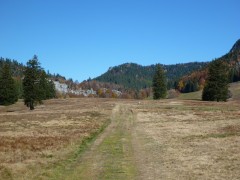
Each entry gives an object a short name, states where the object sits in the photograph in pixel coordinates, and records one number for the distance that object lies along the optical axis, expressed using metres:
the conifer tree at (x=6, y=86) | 106.50
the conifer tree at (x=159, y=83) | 118.75
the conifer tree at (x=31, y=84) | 82.25
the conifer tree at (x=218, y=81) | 96.62
